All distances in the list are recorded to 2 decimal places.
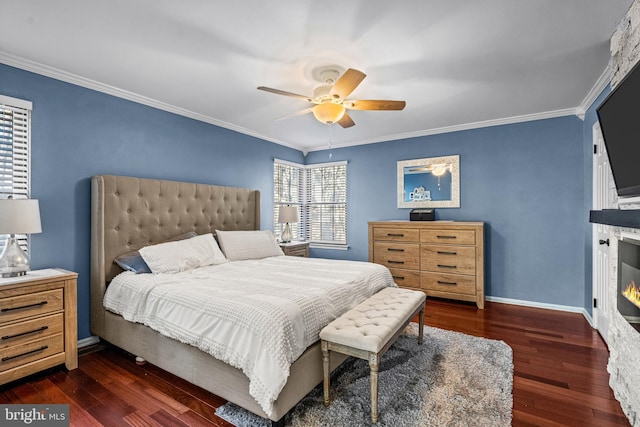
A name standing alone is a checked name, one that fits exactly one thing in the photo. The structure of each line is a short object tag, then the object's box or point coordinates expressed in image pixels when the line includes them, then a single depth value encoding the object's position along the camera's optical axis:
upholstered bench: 1.78
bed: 1.83
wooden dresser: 3.95
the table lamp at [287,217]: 4.83
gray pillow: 2.77
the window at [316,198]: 5.48
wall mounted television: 1.58
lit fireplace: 1.81
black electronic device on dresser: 4.52
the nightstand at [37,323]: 2.12
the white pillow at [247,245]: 3.55
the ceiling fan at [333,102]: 2.49
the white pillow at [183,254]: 2.81
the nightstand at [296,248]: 4.54
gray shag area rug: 1.81
